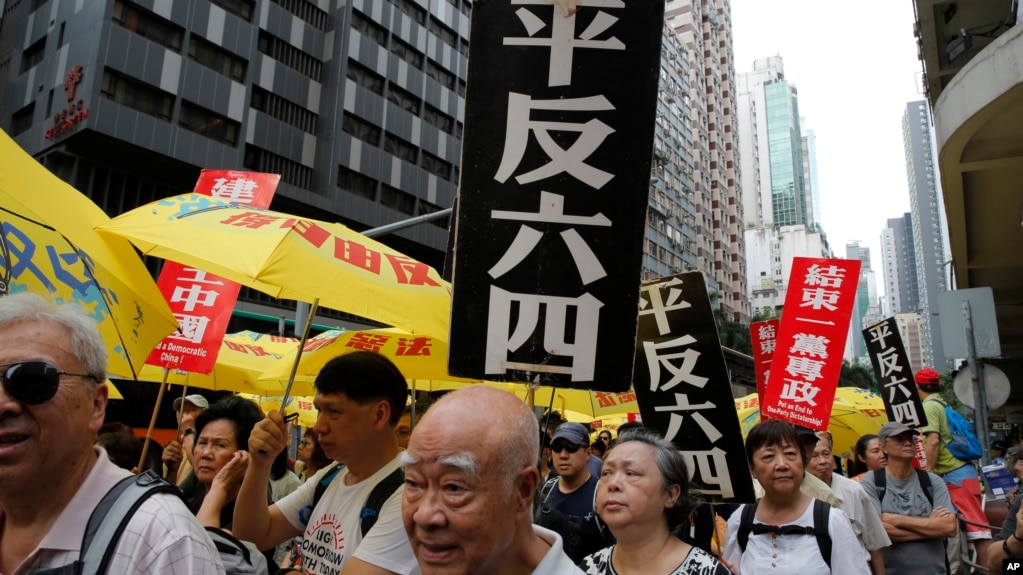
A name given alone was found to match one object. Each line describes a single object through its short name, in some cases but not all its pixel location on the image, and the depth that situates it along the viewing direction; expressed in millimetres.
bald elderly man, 1629
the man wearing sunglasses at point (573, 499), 4141
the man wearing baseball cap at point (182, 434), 6062
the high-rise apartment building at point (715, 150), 70750
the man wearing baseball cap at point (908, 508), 4773
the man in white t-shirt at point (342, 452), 2846
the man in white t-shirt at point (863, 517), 4195
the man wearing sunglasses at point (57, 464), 1763
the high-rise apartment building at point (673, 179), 57844
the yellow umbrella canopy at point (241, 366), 7445
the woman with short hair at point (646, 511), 2754
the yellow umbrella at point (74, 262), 2809
